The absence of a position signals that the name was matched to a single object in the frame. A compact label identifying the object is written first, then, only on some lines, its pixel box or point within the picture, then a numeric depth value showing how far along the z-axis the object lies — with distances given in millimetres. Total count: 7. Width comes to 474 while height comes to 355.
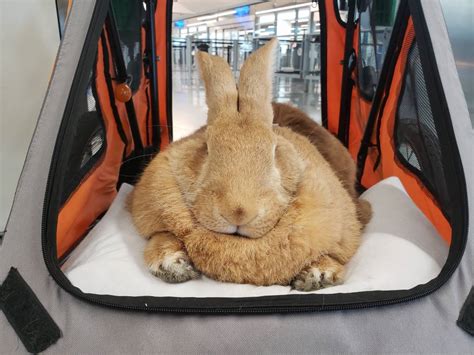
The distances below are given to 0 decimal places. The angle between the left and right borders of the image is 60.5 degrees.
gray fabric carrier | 640
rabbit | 715
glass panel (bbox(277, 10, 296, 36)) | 8798
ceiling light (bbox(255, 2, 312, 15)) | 7974
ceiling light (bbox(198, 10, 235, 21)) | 11531
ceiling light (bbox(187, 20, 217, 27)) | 13369
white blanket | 745
